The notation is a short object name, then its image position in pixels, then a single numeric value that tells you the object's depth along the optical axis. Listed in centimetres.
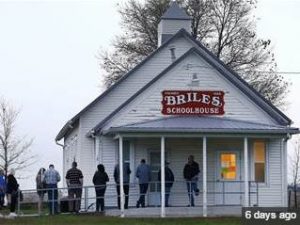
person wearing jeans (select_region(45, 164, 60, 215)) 3160
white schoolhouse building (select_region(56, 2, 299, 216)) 3241
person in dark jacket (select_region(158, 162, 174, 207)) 3128
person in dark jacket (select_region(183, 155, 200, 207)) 3145
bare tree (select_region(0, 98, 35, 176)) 6006
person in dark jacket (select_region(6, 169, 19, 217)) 3075
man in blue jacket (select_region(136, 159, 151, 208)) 3117
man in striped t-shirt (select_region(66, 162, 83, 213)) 3162
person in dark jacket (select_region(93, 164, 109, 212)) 3112
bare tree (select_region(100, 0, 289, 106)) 5447
